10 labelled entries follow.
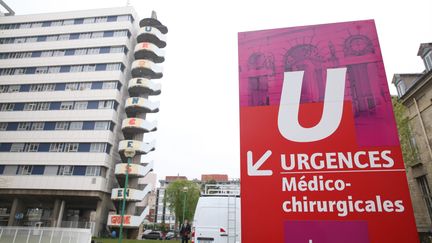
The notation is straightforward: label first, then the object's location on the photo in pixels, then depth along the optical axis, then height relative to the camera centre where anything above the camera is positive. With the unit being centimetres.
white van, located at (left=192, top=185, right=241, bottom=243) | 973 +12
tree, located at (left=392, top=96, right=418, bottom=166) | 1897 +597
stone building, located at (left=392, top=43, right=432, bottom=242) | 1912 +594
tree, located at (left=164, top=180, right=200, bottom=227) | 5188 +412
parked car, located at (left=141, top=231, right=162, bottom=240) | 3816 -199
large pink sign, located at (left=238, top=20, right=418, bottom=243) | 470 +143
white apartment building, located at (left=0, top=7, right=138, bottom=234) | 3359 +1363
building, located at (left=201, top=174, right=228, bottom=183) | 10443 +1623
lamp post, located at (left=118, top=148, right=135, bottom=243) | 1797 +423
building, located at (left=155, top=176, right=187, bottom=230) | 9975 +338
